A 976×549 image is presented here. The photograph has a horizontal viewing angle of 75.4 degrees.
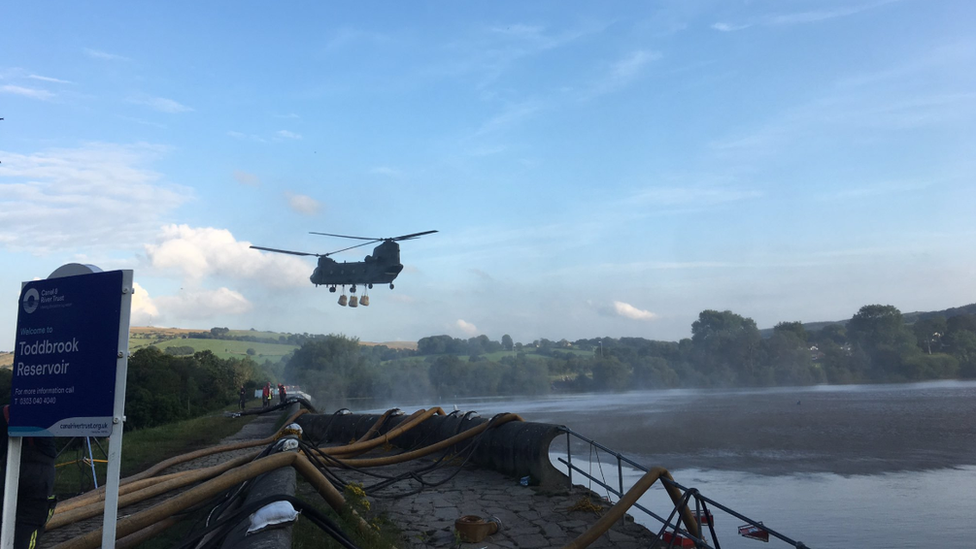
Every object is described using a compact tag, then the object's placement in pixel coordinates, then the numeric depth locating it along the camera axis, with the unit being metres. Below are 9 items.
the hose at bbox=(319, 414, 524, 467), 9.63
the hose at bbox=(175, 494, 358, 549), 4.12
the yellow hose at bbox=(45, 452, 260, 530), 6.32
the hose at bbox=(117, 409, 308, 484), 8.58
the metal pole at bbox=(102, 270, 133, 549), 3.00
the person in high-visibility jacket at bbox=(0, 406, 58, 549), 4.07
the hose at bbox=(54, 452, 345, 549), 4.79
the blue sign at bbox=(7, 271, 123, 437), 3.22
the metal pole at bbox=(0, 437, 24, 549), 3.38
